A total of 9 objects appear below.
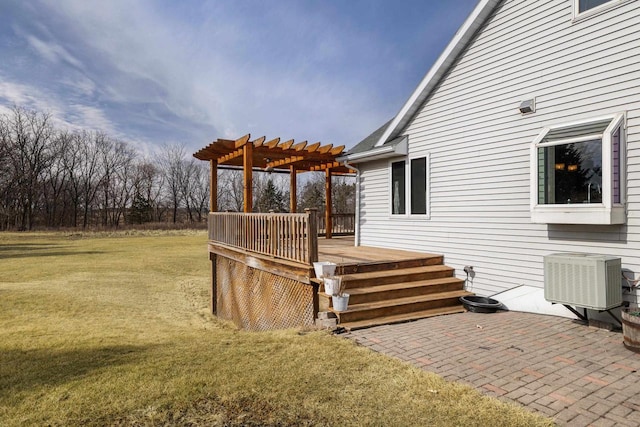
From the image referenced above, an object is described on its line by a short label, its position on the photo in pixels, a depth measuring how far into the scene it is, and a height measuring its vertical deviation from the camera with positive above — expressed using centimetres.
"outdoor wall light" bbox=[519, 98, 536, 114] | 586 +170
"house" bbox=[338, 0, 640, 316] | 489 +109
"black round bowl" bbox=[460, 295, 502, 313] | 599 -159
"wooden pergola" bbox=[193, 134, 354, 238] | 991 +176
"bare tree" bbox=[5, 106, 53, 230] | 3766 +646
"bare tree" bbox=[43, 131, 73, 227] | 4084 +362
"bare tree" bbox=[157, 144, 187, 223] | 4644 +551
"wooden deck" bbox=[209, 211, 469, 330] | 569 -126
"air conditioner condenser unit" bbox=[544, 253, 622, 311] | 466 -95
